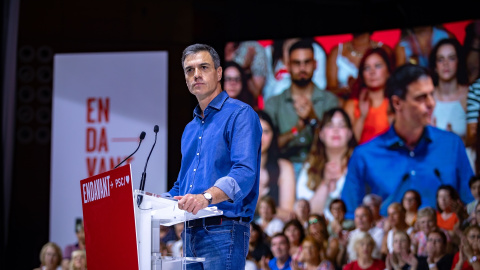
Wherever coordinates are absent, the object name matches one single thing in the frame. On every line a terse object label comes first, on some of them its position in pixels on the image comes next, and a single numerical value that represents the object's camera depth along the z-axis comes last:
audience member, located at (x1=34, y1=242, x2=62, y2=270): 11.86
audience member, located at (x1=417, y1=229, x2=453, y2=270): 10.58
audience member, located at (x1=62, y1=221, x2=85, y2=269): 12.58
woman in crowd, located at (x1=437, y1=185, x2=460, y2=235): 11.24
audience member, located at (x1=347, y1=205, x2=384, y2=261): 11.46
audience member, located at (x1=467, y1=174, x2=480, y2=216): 11.25
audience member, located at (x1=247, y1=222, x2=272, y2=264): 11.76
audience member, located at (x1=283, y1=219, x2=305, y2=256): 11.60
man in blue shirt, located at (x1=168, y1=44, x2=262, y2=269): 4.02
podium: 3.75
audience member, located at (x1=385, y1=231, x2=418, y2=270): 10.82
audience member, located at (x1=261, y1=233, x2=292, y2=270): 11.44
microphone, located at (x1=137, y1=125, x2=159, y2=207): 3.79
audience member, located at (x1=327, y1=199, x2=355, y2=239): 11.97
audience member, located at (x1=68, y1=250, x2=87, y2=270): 11.50
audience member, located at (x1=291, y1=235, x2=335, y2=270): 11.30
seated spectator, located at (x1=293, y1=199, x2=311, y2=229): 12.38
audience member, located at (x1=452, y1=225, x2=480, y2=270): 10.49
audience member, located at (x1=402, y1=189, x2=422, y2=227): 11.51
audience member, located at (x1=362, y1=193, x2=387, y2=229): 11.73
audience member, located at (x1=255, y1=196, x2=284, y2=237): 12.43
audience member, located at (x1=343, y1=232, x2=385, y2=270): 10.94
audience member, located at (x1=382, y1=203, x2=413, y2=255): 11.23
